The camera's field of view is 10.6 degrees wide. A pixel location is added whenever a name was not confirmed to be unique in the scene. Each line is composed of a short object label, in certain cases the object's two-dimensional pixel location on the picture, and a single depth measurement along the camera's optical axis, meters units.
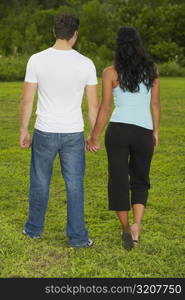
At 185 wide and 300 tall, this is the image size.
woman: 8.38
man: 8.21
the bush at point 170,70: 51.20
